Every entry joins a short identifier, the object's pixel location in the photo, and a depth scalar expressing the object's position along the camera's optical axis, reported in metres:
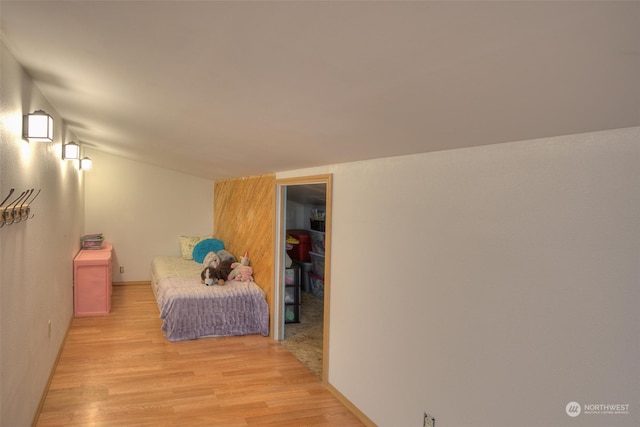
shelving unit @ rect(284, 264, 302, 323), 5.48
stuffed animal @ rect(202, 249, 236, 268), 5.92
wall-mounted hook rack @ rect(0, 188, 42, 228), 1.98
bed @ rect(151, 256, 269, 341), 4.84
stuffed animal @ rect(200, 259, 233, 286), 5.28
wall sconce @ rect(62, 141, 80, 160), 4.33
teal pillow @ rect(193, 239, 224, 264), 7.02
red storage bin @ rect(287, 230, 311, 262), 7.06
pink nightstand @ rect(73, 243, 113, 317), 5.61
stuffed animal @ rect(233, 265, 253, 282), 5.55
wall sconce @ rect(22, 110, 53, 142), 2.50
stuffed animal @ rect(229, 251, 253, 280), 5.69
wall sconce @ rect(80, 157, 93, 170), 5.82
